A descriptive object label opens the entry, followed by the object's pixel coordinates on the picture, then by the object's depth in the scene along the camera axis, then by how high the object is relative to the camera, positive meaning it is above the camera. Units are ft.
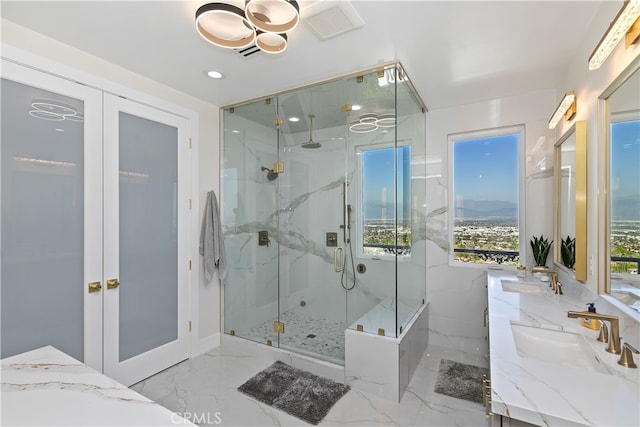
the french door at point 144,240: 7.85 -0.81
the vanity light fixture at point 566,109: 7.00 +2.51
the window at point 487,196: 10.03 +0.54
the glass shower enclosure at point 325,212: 8.52 -0.01
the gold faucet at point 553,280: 7.54 -1.83
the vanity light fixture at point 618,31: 4.09 +2.66
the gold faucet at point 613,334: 4.35 -1.81
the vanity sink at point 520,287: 8.39 -2.14
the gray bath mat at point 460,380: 7.77 -4.73
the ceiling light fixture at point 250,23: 5.13 +3.50
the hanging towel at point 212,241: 10.19 -1.00
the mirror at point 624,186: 4.39 +0.40
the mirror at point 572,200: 6.41 +0.29
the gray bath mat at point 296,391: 7.20 -4.74
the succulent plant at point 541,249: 9.06 -1.13
